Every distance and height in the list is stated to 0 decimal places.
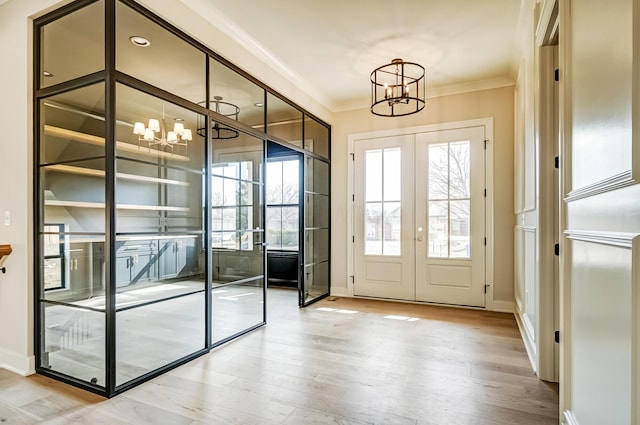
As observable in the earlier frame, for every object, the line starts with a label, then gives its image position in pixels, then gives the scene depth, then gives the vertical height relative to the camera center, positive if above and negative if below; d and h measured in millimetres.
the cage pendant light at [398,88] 4183 +1702
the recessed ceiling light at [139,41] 2629 +1301
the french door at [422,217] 4840 -67
